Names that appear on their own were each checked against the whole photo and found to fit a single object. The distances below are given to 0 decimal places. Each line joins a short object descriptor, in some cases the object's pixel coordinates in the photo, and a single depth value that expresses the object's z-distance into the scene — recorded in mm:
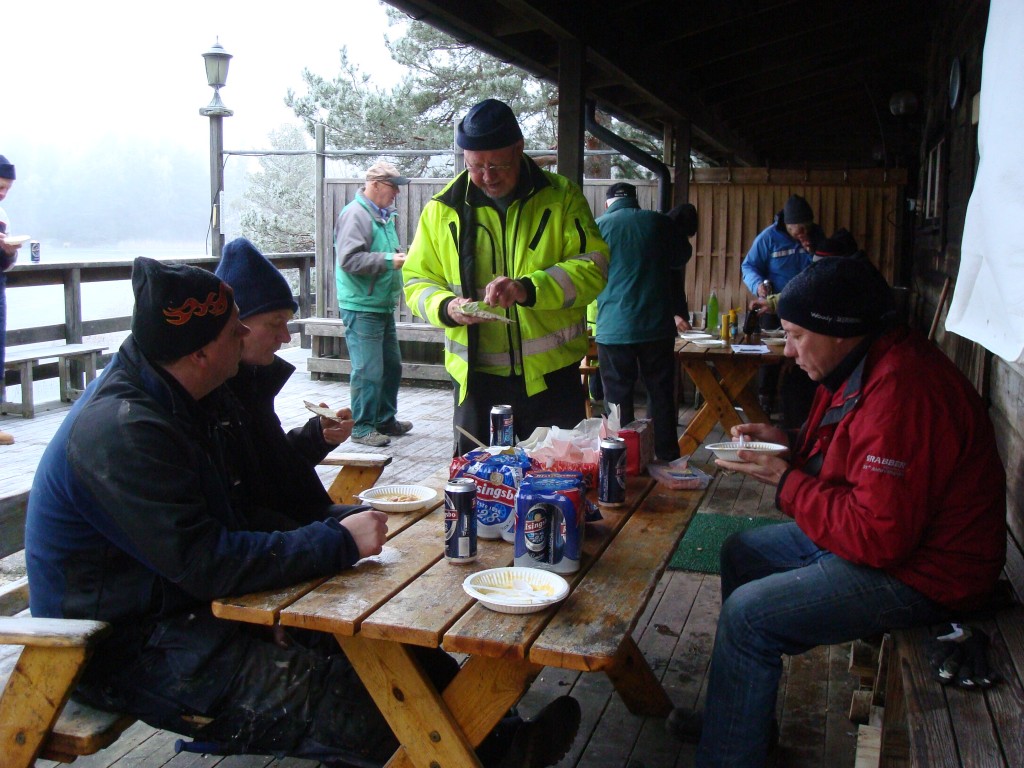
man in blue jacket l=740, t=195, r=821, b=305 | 6637
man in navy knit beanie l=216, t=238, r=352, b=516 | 2383
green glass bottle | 7434
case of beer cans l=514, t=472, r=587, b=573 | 1990
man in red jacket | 2084
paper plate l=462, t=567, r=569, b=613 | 1785
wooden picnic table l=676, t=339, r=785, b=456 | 5859
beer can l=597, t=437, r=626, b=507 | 2498
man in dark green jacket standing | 5793
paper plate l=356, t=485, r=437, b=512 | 2490
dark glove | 2002
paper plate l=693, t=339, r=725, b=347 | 5988
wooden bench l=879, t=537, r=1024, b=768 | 1742
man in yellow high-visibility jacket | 3346
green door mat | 4285
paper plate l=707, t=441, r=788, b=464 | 2461
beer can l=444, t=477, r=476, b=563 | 2047
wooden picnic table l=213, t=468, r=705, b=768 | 1699
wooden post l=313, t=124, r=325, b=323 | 10023
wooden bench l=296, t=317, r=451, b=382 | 9219
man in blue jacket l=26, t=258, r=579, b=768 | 1844
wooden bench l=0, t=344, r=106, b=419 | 7383
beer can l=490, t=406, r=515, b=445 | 2789
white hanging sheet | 1985
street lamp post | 9938
